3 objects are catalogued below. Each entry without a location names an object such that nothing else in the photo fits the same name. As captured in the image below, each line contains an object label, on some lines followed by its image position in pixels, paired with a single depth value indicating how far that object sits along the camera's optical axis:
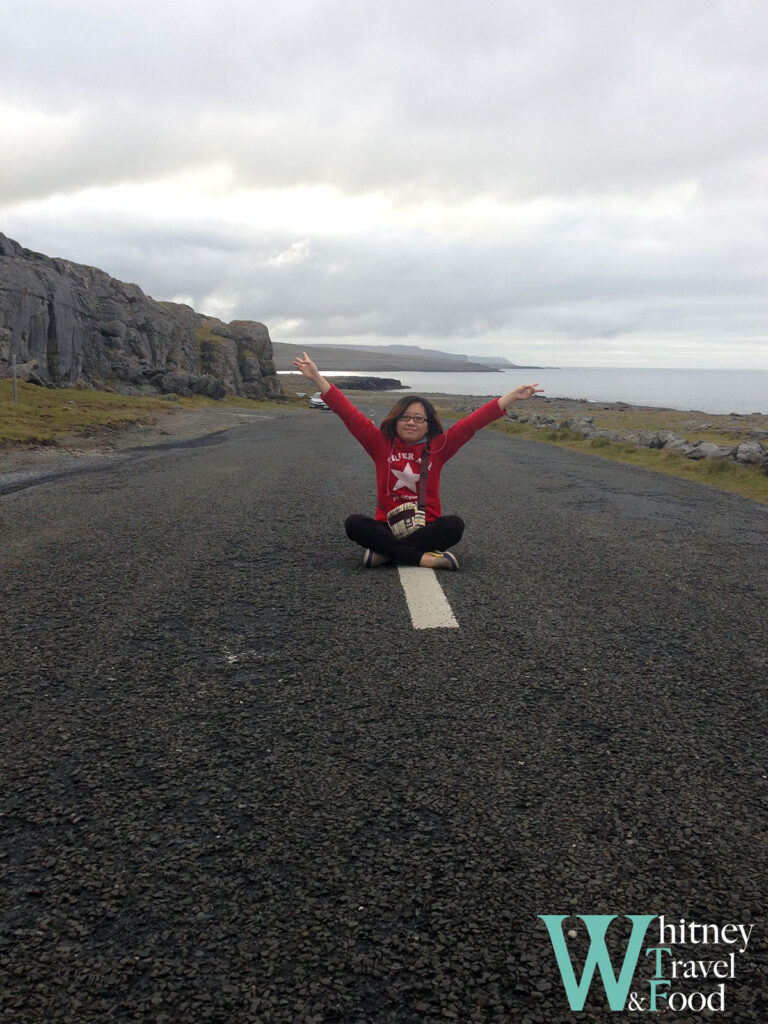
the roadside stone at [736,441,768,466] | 16.53
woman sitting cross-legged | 6.11
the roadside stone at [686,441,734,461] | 18.23
